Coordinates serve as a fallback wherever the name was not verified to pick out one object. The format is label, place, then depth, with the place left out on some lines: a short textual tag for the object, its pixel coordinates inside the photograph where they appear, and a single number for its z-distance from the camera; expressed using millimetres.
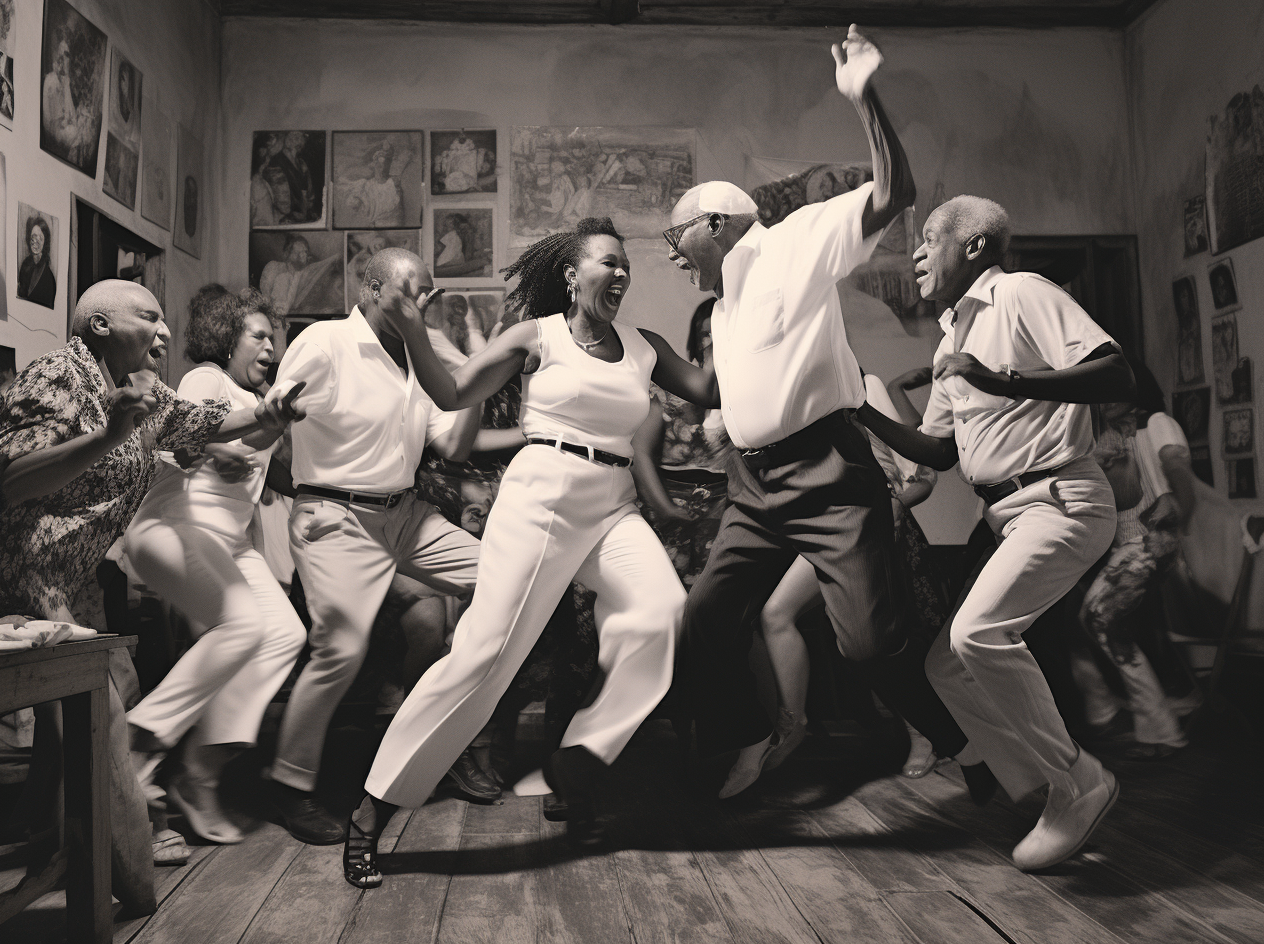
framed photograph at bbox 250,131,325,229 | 5273
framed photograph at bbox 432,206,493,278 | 5305
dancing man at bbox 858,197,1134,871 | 2459
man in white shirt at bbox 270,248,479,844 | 2863
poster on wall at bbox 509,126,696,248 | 5355
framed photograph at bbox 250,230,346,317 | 5254
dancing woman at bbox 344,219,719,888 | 2480
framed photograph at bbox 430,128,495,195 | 5344
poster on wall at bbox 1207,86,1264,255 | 4590
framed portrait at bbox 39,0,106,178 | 3520
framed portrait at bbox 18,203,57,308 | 3330
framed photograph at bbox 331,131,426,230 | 5309
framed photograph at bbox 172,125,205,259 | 4797
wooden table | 1934
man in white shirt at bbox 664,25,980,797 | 2592
